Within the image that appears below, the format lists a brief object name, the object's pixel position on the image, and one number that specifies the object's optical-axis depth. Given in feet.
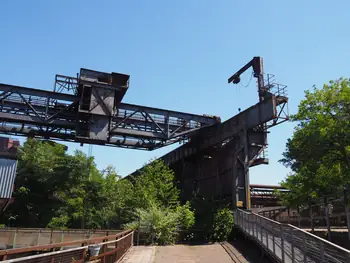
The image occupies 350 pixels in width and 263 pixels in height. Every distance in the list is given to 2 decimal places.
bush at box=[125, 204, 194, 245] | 65.26
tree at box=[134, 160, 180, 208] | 78.07
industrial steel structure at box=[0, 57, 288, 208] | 77.66
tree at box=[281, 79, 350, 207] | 57.21
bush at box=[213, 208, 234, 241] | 67.87
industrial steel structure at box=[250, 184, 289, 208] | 129.70
